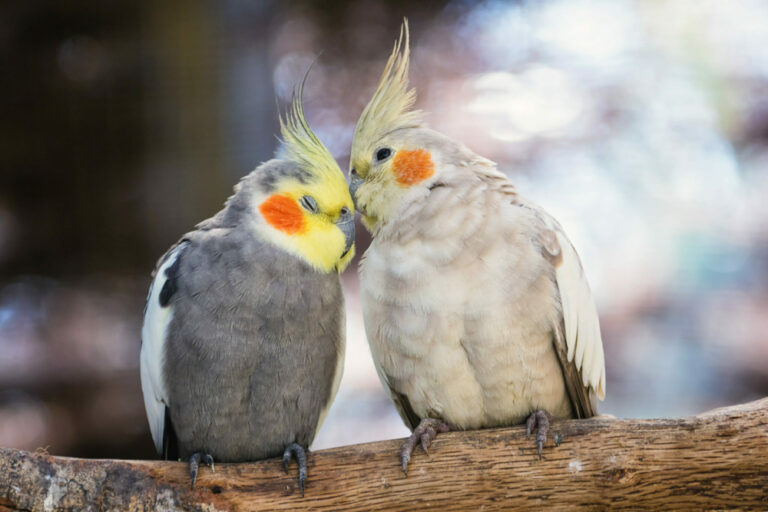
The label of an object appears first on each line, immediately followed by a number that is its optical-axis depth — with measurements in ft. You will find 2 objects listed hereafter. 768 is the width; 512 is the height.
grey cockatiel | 13.80
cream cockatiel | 13.84
